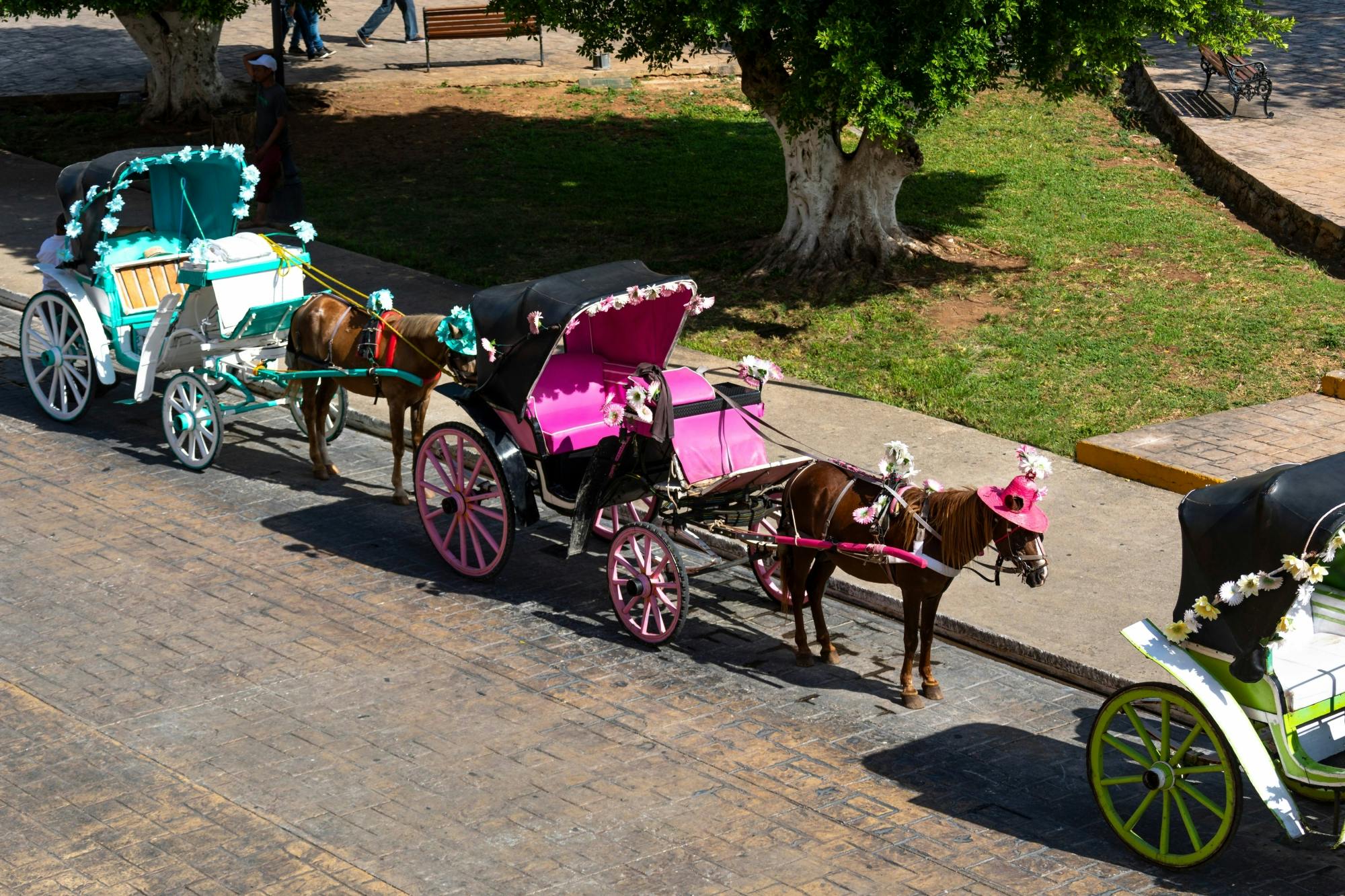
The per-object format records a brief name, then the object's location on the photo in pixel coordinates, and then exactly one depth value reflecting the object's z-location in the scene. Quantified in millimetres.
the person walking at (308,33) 25344
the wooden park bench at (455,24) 24422
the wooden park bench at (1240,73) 20625
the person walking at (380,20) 27125
